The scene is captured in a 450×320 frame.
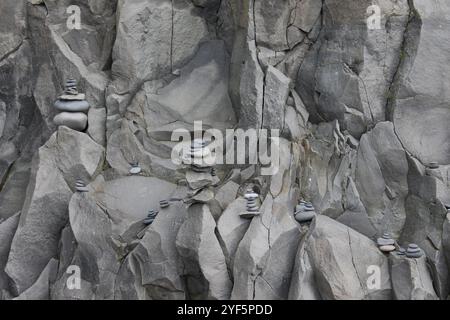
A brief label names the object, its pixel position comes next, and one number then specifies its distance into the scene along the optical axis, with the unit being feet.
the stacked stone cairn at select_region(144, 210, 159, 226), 56.34
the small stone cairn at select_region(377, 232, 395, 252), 52.18
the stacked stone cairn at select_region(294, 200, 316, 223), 54.80
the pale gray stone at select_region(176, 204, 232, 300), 52.95
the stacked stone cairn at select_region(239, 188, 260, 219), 53.98
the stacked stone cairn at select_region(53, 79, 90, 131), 59.82
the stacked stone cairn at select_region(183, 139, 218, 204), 53.72
